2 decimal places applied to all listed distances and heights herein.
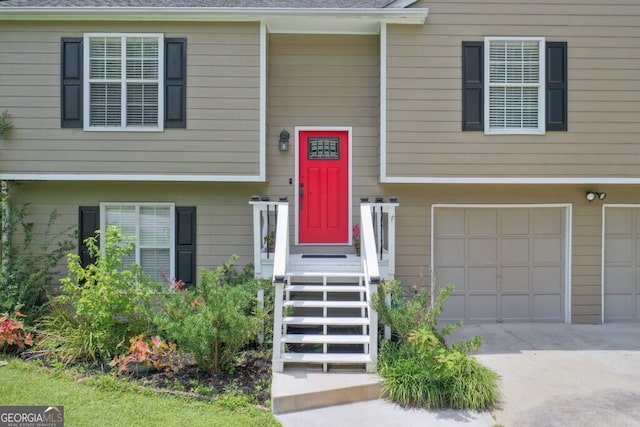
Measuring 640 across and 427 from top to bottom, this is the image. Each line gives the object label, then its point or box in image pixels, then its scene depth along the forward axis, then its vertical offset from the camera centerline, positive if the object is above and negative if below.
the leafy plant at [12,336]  5.51 -1.57
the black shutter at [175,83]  6.78 +1.90
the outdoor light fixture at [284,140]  7.31 +1.13
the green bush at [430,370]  4.49 -1.63
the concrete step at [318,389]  4.42 -1.79
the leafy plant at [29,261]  6.39 -0.78
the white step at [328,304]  5.49 -1.13
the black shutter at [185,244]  7.11 -0.53
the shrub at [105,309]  5.39 -1.19
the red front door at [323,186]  7.43 +0.41
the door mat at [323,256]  7.06 -0.70
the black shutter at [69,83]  6.75 +1.87
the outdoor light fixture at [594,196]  7.31 +0.29
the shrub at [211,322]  4.79 -1.21
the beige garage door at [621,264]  7.57 -0.84
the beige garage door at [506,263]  7.51 -0.83
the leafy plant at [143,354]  5.00 -1.61
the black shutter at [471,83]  6.83 +1.95
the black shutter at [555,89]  6.86 +1.87
